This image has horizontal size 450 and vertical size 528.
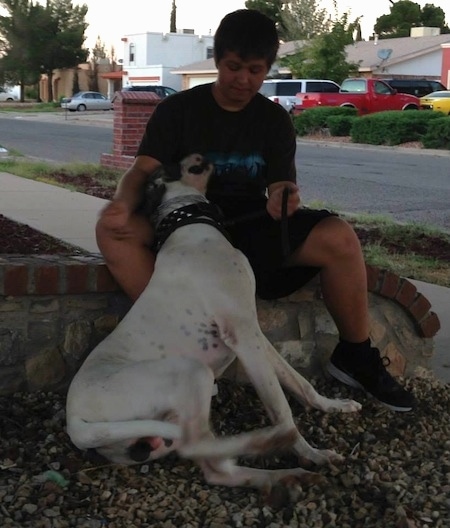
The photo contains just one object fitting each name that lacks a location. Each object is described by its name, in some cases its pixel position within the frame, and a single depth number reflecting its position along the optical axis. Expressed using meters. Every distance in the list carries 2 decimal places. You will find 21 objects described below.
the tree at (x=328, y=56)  36.56
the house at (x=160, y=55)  61.09
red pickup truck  31.64
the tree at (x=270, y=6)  55.24
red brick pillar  13.48
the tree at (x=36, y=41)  70.19
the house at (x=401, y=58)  47.06
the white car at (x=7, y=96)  78.39
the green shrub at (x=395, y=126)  24.41
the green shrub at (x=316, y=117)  27.84
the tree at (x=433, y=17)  72.12
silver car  53.38
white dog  2.92
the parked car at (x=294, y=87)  34.22
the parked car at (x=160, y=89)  41.12
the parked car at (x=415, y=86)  37.42
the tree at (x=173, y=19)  83.50
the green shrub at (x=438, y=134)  22.83
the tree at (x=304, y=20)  41.44
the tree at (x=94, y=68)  73.81
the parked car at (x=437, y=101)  31.53
